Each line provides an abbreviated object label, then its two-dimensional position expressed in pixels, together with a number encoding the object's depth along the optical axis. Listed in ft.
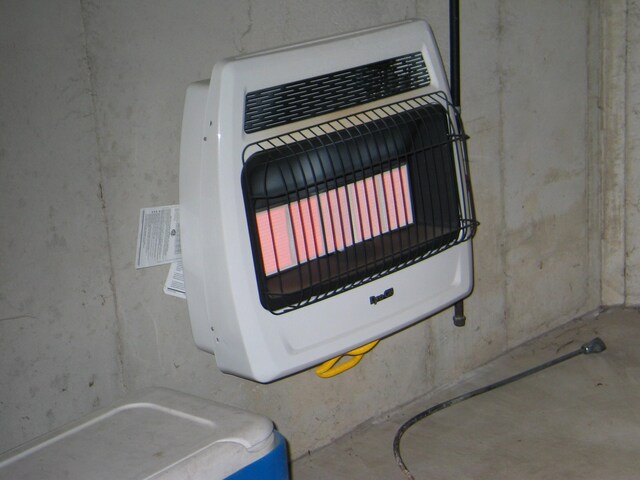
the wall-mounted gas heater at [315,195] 5.14
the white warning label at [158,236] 5.69
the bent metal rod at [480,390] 7.01
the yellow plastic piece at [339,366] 6.52
